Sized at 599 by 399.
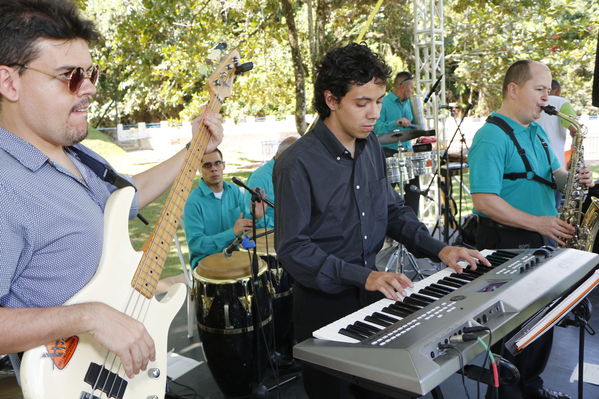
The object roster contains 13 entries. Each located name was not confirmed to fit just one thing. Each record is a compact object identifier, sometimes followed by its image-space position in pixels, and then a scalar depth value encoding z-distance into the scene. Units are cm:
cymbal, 691
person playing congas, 444
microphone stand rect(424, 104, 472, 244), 614
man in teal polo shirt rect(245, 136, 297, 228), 500
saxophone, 386
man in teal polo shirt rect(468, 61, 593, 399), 330
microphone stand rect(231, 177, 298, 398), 343
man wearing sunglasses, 140
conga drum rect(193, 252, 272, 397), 362
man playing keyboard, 223
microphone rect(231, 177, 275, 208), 303
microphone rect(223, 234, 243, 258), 343
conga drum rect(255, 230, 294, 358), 412
